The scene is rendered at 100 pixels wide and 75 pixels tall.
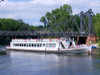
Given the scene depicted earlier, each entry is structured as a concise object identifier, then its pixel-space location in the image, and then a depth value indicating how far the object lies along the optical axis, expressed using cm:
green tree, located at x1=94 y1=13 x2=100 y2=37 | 9750
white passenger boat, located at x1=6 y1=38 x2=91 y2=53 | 5809
